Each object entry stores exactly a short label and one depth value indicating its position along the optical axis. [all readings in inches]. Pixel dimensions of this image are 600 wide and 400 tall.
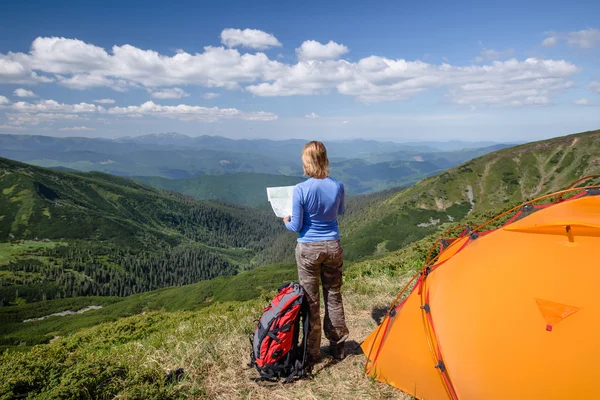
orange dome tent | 152.5
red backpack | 213.8
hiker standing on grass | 217.3
